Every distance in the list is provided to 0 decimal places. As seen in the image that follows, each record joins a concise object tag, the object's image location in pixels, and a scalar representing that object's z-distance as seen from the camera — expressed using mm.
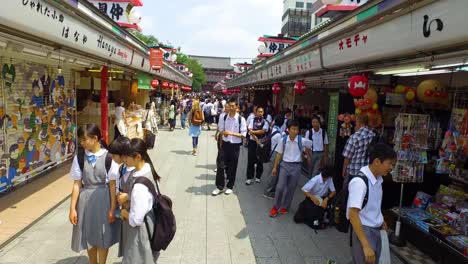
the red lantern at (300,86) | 9328
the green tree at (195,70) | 55750
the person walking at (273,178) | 7176
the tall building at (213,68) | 80188
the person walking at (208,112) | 19344
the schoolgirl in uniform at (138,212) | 3080
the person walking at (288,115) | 9784
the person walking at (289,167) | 6180
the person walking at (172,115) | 18094
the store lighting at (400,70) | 4602
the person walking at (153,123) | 12148
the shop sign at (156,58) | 12461
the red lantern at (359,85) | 5227
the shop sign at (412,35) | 2881
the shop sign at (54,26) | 3580
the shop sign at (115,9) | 9688
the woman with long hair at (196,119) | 11078
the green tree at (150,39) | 49125
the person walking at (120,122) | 9811
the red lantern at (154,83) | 14873
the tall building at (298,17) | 58062
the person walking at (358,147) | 5262
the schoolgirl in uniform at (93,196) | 3520
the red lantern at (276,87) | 13153
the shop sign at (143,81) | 13320
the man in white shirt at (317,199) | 5723
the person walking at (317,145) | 7379
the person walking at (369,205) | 3062
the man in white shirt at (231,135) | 7168
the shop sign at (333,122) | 8138
